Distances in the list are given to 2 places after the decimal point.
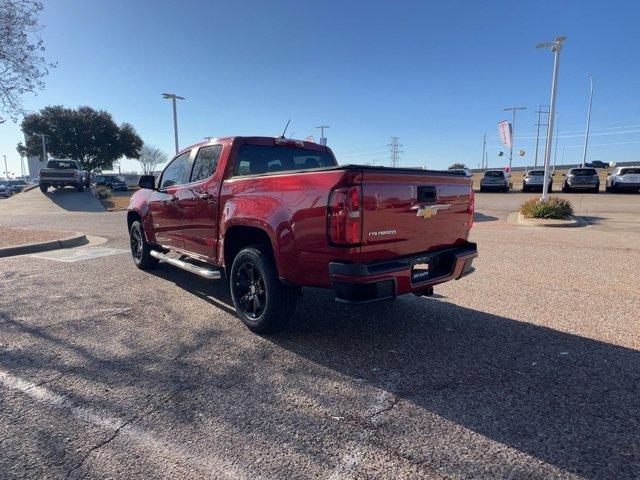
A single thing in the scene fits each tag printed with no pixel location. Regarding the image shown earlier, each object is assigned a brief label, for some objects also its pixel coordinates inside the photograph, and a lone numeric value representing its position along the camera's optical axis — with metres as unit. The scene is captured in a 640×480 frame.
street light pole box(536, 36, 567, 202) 16.00
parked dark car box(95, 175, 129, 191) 42.25
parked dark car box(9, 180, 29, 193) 53.31
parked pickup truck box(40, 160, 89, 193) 26.33
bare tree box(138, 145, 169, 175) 81.38
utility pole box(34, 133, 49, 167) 46.25
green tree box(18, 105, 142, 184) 47.84
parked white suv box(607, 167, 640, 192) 24.81
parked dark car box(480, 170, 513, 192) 29.25
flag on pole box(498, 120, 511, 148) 32.60
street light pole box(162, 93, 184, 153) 28.78
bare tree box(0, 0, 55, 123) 9.27
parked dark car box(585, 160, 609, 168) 86.62
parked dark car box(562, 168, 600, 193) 25.84
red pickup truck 3.25
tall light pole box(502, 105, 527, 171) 33.36
